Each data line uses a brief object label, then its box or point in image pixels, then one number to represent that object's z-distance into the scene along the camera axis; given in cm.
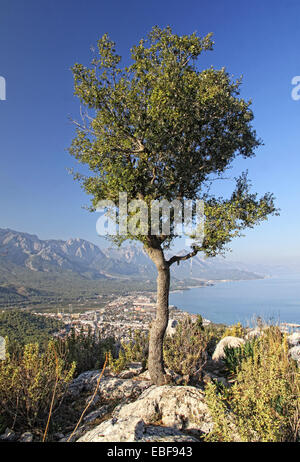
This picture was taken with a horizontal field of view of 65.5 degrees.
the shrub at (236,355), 726
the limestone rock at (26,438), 408
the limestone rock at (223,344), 955
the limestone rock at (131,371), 729
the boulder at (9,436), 416
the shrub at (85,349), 821
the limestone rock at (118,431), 312
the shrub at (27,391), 474
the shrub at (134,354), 743
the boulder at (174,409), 416
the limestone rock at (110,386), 600
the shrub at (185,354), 674
